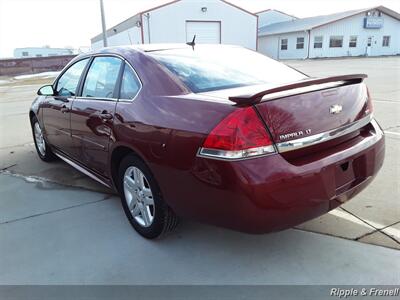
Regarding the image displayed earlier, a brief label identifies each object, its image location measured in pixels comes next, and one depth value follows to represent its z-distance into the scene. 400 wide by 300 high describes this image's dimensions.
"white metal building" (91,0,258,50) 33.06
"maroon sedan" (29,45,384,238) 2.27
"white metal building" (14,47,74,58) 74.00
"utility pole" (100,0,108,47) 20.39
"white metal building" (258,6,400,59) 42.78
